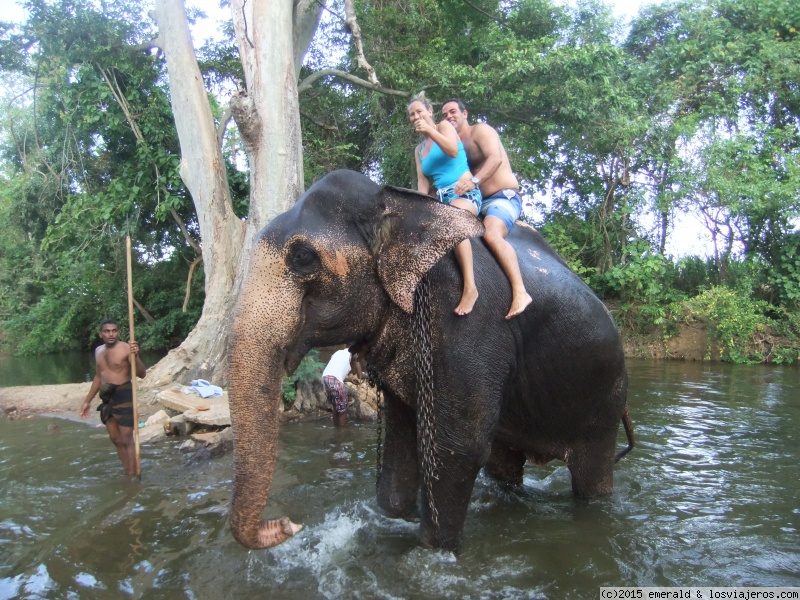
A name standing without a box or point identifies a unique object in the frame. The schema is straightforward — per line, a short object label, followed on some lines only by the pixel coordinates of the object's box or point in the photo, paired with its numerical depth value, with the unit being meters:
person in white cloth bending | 6.84
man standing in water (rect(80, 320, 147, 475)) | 5.56
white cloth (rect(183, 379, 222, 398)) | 7.38
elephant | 2.57
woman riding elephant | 3.41
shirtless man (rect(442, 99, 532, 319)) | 3.28
